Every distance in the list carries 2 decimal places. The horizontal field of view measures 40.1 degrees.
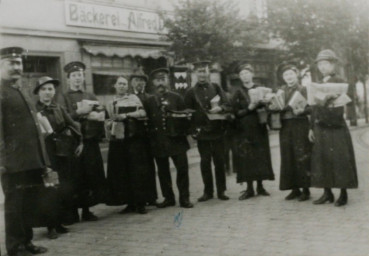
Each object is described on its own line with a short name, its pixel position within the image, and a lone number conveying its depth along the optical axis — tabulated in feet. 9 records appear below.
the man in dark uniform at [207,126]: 24.20
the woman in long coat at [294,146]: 22.84
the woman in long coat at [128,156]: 22.77
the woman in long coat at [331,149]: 20.94
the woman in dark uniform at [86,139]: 22.02
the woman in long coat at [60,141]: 19.81
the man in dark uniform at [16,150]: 16.60
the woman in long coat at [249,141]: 24.47
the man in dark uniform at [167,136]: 23.27
